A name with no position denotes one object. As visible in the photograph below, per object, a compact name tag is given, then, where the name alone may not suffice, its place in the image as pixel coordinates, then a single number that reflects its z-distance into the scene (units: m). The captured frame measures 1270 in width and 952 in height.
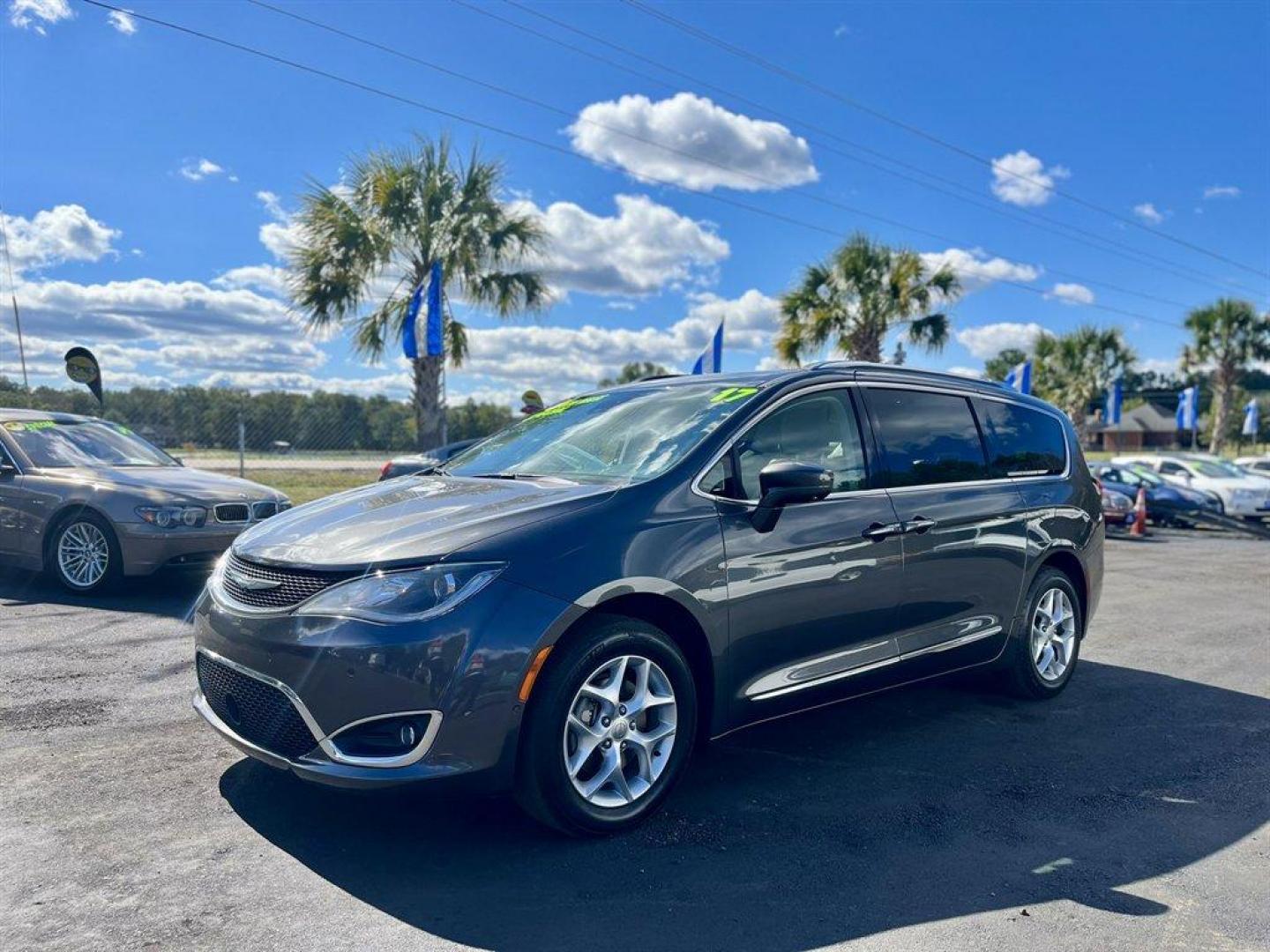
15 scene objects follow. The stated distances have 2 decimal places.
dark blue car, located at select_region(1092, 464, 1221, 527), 19.73
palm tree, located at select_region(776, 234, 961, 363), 22.70
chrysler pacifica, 3.08
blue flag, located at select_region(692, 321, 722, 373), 17.00
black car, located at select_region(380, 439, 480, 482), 9.31
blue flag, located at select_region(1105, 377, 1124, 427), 35.72
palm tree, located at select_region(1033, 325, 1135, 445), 36.72
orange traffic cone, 17.73
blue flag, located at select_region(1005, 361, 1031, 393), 24.48
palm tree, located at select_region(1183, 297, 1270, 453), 41.72
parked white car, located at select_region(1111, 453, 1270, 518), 20.62
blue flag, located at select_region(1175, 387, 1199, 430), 37.69
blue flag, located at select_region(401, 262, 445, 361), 16.73
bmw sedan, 7.40
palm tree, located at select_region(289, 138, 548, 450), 17.28
